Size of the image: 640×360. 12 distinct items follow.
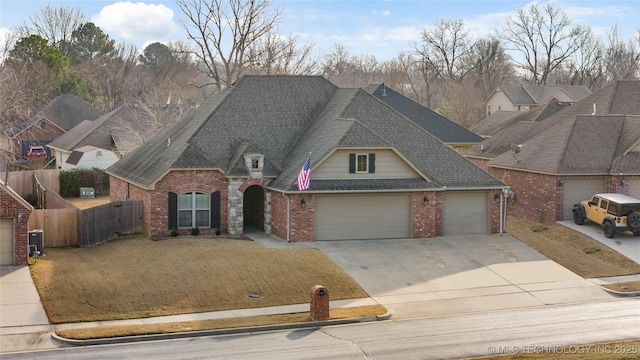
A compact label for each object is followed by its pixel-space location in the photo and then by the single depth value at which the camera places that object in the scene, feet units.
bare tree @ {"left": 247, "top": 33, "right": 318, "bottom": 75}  214.07
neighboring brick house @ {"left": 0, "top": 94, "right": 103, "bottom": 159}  226.79
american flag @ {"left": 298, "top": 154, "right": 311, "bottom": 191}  96.17
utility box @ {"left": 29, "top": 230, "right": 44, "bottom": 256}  91.45
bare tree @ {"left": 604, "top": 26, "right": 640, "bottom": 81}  355.36
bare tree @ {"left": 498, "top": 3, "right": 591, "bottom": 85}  345.51
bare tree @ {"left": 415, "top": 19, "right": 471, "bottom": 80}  345.51
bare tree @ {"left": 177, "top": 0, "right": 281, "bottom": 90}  200.44
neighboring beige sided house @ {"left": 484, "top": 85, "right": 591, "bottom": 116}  271.08
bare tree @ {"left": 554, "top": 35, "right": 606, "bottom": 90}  348.59
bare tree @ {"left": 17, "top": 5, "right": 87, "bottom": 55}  346.37
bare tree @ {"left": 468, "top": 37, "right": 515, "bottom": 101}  353.31
